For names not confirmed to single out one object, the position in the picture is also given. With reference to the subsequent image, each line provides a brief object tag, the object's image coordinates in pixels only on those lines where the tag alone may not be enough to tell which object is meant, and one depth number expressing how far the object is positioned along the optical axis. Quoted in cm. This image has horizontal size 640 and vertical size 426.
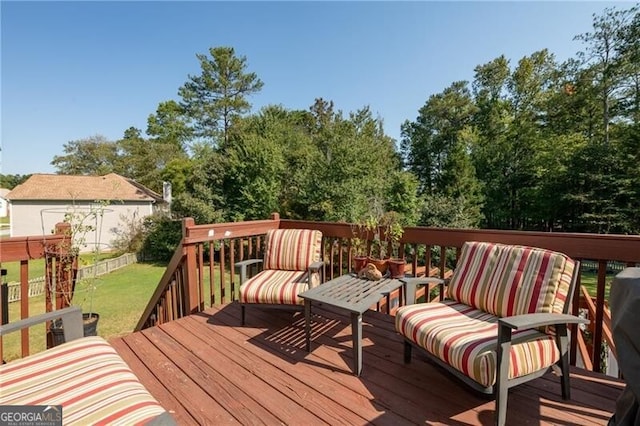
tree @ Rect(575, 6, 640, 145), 1311
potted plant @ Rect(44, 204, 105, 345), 238
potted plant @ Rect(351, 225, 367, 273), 344
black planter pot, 239
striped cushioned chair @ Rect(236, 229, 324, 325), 288
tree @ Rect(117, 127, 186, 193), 2345
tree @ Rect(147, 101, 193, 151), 2458
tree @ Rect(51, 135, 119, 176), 2586
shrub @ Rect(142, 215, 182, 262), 1609
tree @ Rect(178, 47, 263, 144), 1862
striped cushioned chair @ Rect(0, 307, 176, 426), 111
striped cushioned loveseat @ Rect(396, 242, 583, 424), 160
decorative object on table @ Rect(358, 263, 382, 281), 289
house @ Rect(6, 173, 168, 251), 1645
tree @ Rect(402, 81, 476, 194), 2066
